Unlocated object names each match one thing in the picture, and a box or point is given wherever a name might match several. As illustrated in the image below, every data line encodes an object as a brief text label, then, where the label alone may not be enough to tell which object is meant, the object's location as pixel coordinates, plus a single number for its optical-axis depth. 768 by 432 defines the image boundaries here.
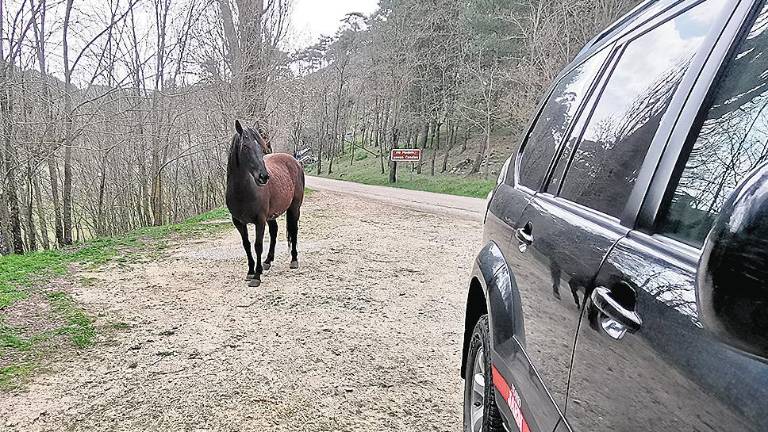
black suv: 0.58
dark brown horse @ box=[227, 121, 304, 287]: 5.23
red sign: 23.02
